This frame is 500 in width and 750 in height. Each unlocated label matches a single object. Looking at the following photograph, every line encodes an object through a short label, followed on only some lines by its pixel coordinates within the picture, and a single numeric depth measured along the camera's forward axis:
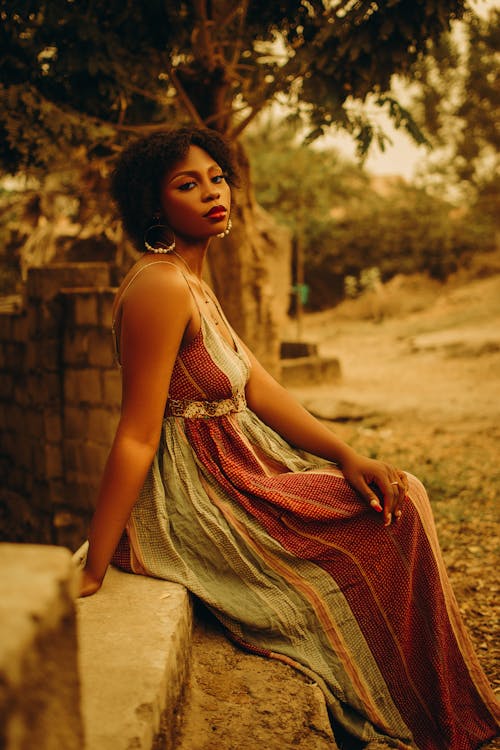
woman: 1.81
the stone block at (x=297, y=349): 10.09
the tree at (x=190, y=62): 3.78
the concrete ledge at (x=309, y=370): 9.38
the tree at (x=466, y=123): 19.45
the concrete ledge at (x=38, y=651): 0.72
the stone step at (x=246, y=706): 1.64
